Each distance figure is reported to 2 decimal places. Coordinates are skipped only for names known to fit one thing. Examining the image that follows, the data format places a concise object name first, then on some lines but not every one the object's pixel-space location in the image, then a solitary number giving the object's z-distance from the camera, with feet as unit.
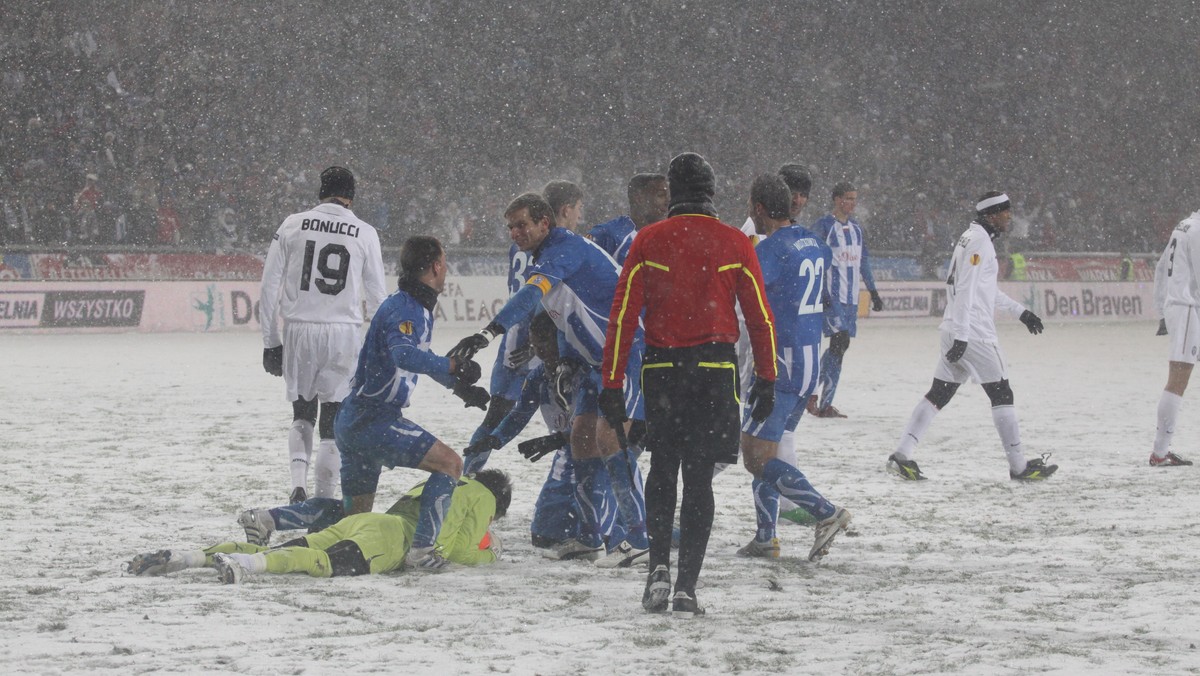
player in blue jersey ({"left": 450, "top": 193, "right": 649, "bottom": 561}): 37.47
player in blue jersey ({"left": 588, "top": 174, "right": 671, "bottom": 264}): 46.11
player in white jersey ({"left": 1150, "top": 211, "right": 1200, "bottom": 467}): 60.80
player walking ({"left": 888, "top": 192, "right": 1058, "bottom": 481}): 56.54
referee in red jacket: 31.73
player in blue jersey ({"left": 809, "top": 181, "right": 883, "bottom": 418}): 78.07
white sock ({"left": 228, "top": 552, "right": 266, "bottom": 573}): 34.37
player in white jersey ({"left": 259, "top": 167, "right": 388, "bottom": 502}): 48.21
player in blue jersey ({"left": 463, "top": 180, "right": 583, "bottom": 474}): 44.37
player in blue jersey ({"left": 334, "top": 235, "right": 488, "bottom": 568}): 37.37
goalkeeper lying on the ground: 34.60
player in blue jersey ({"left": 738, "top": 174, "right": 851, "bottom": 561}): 39.11
